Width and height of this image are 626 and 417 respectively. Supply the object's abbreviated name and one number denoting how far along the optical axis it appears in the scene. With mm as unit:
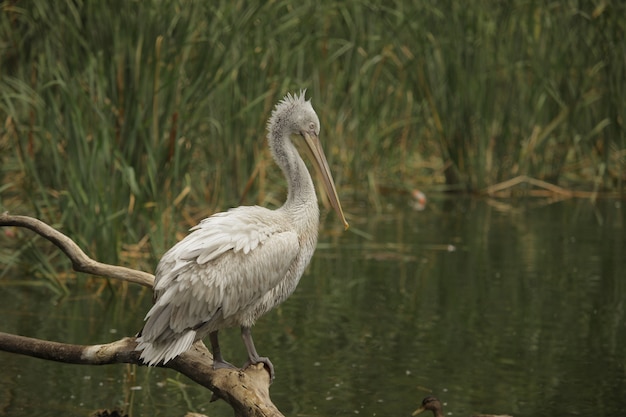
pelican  10055
